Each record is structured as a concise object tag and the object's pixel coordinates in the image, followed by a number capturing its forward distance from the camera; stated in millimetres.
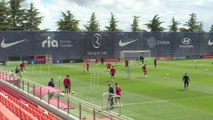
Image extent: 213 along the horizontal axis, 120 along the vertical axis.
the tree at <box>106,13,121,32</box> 112312
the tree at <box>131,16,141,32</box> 117938
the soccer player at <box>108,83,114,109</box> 22344
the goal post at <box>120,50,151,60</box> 79562
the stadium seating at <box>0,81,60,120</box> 13794
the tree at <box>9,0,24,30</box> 97188
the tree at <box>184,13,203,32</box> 123125
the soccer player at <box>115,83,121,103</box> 23938
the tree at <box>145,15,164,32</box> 115062
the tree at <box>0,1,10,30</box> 93625
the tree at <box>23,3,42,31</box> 99312
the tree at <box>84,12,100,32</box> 111538
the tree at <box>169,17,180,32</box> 121562
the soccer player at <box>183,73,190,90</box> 31883
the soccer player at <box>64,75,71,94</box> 29014
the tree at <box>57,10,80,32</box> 103875
